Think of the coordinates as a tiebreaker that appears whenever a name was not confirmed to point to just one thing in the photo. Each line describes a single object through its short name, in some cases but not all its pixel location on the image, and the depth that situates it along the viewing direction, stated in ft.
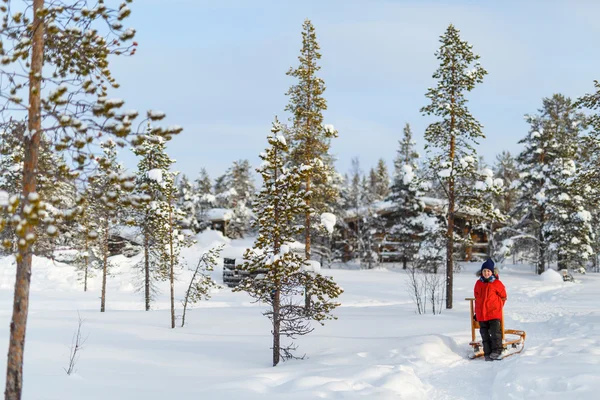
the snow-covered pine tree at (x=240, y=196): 179.22
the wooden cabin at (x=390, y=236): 140.97
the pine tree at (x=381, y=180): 235.32
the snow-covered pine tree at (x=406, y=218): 132.05
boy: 34.24
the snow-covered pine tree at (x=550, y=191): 102.27
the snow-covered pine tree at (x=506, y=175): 169.40
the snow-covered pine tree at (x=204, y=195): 192.75
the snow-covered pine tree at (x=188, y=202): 175.09
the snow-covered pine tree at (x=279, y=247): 39.75
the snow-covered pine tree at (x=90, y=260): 82.67
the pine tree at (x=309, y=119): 73.51
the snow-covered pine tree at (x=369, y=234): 140.56
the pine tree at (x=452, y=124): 69.31
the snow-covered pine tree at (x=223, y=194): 189.60
